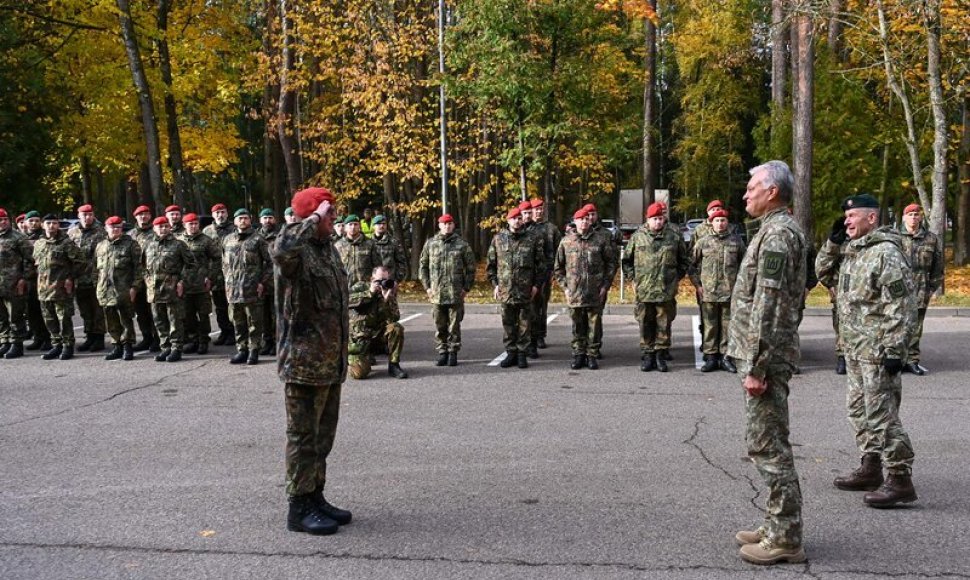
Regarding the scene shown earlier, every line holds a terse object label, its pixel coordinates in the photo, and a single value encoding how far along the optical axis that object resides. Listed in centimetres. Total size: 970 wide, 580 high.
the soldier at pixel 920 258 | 1042
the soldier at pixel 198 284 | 1282
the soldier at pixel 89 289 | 1306
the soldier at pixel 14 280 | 1256
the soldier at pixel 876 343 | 554
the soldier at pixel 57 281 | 1235
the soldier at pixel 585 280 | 1116
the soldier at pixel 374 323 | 1044
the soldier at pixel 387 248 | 1196
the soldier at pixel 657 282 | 1094
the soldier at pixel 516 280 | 1138
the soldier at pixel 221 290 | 1356
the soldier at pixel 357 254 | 1185
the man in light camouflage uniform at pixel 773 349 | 457
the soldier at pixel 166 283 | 1218
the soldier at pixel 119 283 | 1216
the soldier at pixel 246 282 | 1177
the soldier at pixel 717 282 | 1080
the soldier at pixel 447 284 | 1155
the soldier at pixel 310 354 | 524
